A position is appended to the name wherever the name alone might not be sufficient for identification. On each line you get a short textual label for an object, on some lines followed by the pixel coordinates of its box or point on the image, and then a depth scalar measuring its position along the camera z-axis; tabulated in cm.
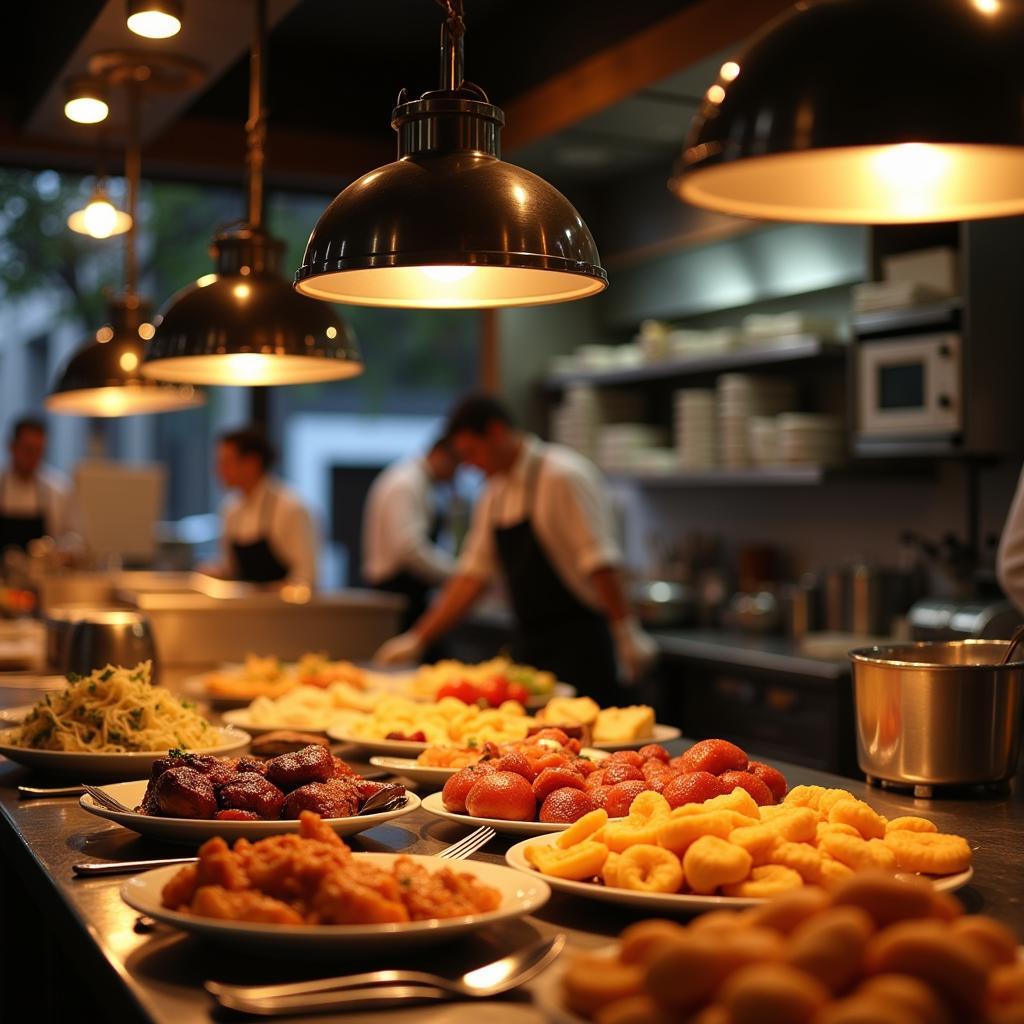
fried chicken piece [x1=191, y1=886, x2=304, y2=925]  129
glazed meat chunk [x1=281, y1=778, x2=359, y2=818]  177
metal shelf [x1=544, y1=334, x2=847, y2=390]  512
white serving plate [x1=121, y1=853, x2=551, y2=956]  125
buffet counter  125
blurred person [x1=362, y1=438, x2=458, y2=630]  708
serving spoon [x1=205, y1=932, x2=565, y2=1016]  117
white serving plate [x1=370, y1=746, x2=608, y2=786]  212
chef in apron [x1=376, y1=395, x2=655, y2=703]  484
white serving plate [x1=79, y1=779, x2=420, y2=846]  171
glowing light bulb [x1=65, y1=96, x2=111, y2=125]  420
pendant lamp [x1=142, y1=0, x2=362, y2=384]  273
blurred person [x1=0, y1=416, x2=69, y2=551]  713
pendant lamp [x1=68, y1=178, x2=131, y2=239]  445
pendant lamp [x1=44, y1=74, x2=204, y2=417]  388
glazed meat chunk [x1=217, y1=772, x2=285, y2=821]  176
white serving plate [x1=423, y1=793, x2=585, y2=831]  175
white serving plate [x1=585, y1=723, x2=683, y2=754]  244
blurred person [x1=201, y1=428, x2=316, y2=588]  627
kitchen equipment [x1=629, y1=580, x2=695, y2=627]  563
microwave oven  434
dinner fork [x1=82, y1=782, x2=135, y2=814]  188
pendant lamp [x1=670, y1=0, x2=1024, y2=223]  129
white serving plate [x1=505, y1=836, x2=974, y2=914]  139
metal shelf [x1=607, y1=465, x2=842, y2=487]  502
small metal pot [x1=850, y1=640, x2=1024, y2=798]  203
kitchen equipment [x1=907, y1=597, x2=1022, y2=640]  402
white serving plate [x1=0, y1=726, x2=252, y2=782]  222
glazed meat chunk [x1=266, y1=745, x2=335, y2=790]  185
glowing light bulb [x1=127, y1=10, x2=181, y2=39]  354
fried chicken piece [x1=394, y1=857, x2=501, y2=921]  133
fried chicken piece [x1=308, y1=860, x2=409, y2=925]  128
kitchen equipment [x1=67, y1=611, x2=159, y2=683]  293
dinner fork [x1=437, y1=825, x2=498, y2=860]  173
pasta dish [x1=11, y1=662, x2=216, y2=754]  229
